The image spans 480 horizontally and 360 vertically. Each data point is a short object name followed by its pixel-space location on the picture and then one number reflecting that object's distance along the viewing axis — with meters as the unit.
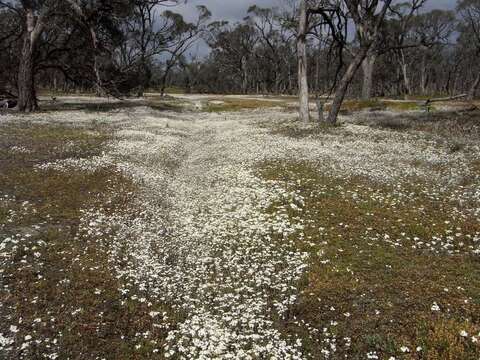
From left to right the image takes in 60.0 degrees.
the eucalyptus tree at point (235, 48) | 130.62
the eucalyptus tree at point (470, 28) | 77.69
